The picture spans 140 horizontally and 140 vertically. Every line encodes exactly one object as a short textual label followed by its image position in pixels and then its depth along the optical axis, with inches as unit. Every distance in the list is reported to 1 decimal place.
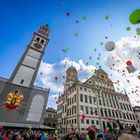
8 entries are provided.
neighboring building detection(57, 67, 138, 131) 1177.4
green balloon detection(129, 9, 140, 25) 160.5
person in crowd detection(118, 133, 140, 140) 44.3
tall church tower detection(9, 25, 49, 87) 832.9
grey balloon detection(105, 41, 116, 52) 307.1
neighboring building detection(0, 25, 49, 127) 689.6
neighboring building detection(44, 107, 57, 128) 1585.9
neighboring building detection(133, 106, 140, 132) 1710.0
